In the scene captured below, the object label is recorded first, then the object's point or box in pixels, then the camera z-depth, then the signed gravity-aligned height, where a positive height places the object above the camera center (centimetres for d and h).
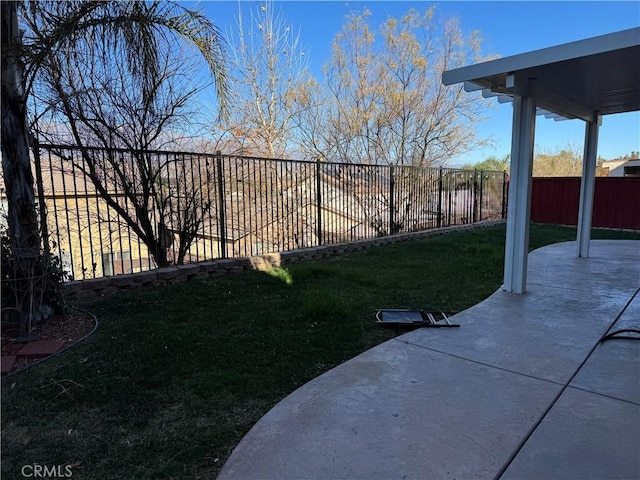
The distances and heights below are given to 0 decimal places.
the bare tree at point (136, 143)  467 +63
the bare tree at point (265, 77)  1147 +348
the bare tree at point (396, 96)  1251 +303
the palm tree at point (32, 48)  327 +122
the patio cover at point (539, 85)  359 +123
